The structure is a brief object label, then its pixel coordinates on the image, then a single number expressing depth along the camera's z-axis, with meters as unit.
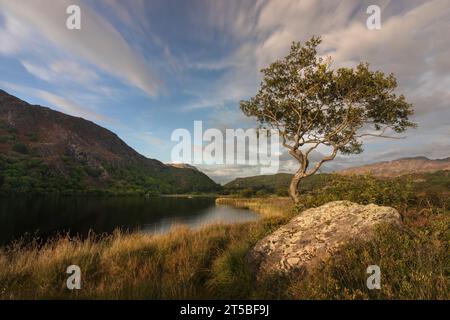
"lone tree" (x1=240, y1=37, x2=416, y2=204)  14.30
